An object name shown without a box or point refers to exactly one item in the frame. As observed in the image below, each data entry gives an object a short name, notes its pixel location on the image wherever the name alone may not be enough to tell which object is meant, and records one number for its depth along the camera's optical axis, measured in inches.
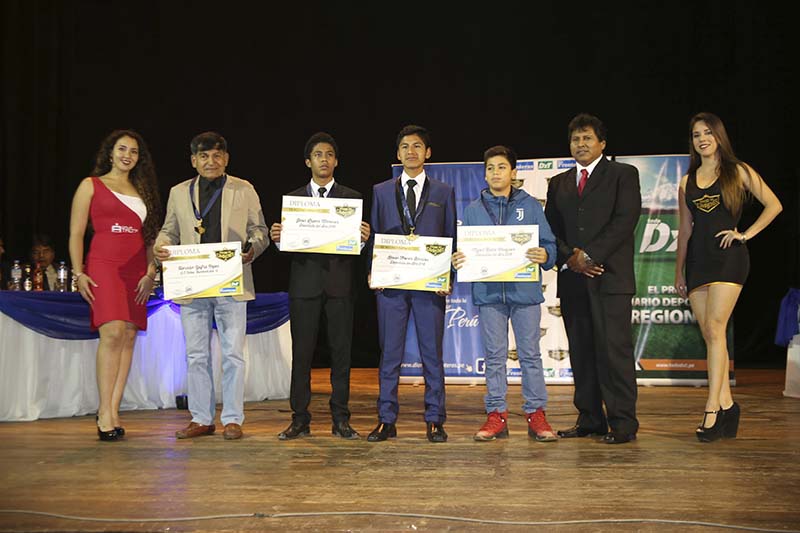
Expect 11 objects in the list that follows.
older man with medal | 164.4
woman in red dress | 162.1
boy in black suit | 162.2
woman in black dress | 157.4
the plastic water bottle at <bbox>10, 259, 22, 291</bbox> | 210.2
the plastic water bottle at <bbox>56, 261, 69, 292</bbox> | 217.2
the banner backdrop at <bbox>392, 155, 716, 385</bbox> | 273.6
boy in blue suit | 159.0
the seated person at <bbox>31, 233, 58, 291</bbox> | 232.5
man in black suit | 156.8
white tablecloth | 193.2
